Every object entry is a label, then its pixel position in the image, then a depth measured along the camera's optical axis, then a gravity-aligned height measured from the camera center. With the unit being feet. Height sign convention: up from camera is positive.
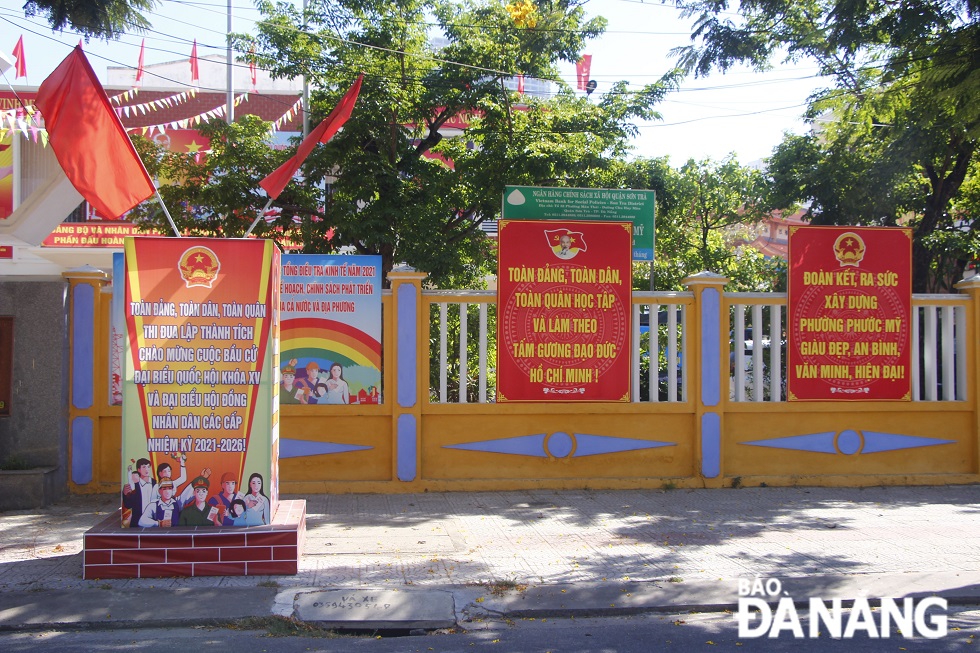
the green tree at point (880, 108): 28.09 +11.16
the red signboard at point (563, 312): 32.76 +1.87
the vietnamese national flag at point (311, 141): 23.91 +6.20
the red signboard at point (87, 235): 70.13 +10.43
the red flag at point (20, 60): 67.72 +24.18
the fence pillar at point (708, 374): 33.40 -0.55
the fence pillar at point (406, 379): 31.96 -0.68
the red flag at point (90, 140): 21.76 +5.74
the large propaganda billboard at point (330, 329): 31.45 +1.18
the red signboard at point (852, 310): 34.09 +2.00
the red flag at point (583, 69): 53.42 +18.67
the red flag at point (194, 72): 76.92 +26.55
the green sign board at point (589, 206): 35.78 +6.65
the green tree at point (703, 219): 54.70 +10.38
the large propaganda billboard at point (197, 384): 21.31 -0.57
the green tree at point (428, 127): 42.80 +12.61
